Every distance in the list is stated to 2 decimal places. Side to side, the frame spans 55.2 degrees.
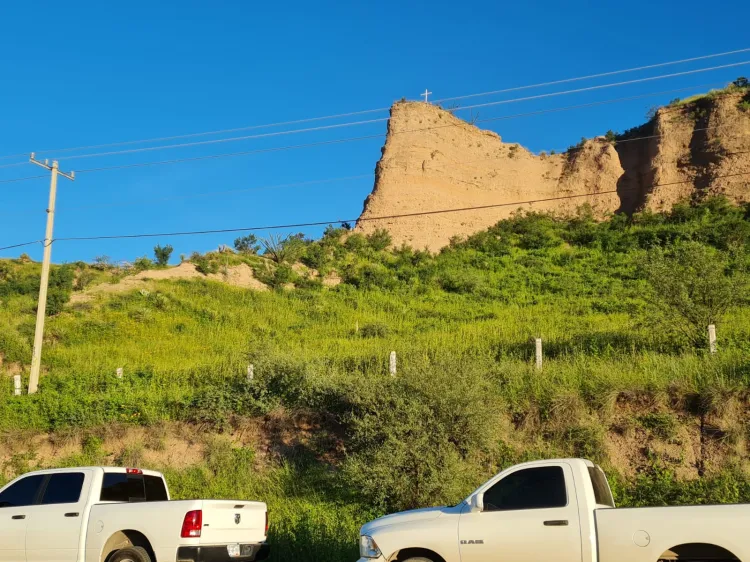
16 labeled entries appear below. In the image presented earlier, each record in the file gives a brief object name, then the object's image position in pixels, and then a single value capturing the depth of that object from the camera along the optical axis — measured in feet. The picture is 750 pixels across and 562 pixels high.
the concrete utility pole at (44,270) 74.79
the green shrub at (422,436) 41.93
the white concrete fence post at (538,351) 57.41
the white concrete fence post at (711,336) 54.73
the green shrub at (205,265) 141.28
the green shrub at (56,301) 115.03
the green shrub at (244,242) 188.42
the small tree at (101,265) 168.76
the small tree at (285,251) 155.33
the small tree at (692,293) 61.11
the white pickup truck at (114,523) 29.53
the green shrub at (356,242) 163.02
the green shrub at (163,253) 196.95
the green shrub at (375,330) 95.96
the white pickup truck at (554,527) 21.27
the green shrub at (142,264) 166.10
